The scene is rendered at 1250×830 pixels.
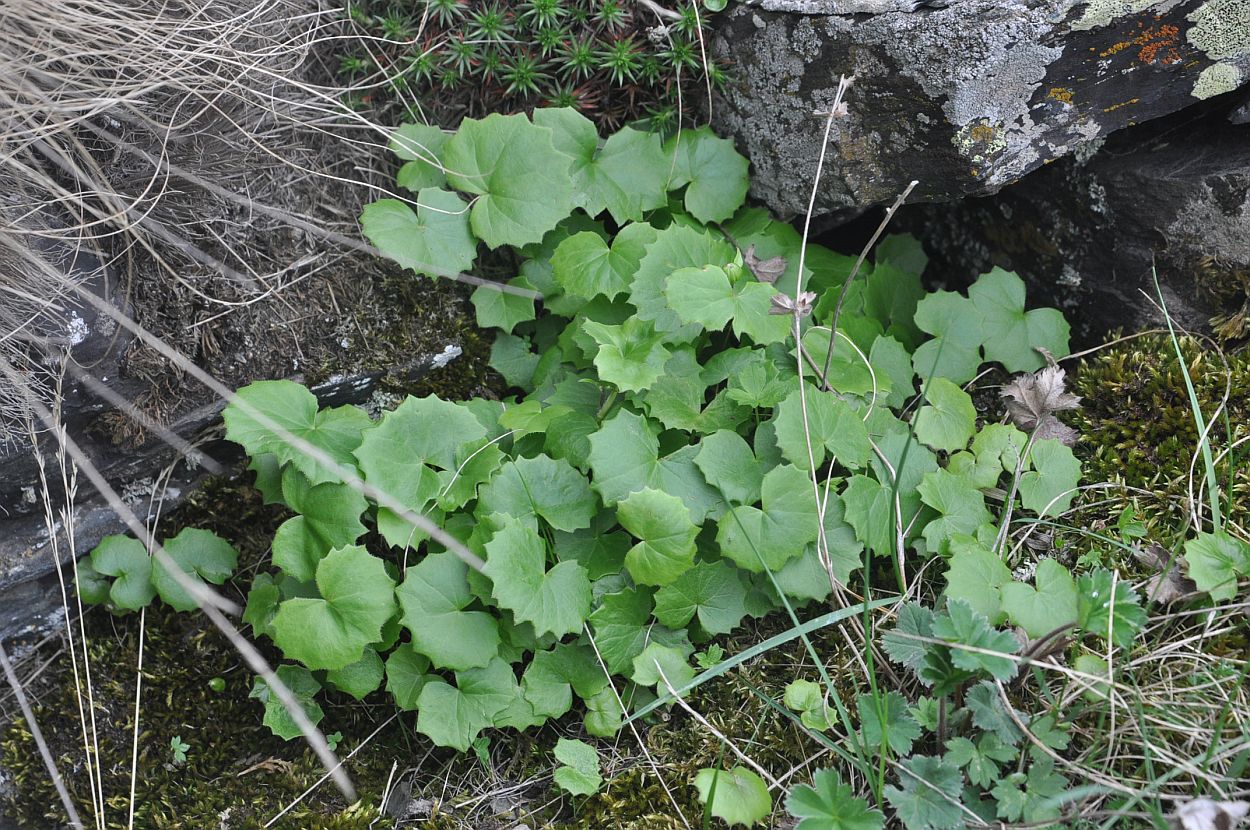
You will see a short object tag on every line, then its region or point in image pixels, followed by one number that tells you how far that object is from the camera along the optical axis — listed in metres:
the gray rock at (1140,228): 2.24
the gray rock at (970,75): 2.09
